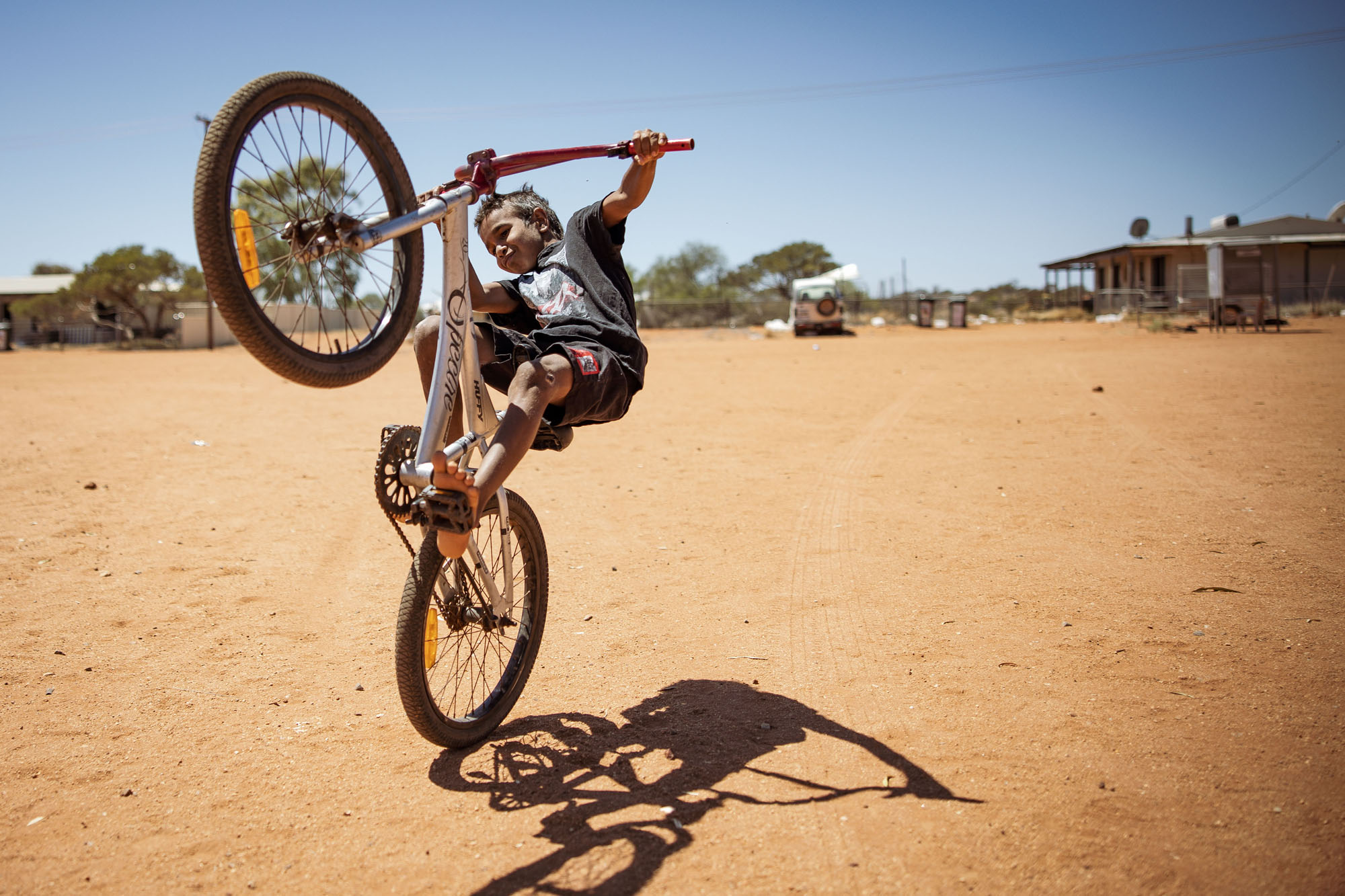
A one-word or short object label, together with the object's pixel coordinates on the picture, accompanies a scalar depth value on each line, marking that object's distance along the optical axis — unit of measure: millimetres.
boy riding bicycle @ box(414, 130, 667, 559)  3047
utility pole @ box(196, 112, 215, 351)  35906
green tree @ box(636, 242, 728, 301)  68188
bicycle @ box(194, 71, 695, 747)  2650
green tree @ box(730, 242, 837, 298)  70331
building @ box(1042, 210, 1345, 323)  37406
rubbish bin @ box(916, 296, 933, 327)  40906
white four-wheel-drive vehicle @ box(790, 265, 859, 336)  35875
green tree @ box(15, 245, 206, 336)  43219
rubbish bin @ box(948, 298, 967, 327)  40375
